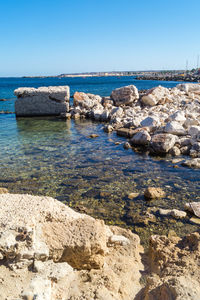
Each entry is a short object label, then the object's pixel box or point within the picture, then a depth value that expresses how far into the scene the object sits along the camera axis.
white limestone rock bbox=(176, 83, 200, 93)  19.83
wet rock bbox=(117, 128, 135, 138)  10.83
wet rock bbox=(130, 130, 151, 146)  9.31
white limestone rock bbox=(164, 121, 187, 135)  9.41
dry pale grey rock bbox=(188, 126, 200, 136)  8.78
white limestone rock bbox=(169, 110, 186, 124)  10.73
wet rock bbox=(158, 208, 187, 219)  4.61
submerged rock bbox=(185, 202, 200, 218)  4.65
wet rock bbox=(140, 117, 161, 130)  10.46
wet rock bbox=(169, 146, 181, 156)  8.19
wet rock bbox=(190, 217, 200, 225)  4.46
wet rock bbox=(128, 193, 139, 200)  5.39
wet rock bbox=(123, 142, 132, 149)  9.22
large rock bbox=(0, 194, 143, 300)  2.42
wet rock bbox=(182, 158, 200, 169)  7.02
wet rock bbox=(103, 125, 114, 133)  12.04
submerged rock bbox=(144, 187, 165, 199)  5.31
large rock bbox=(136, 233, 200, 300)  2.15
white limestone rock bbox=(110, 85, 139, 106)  16.47
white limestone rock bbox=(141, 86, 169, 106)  15.65
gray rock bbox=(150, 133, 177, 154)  8.35
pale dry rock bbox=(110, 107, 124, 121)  14.20
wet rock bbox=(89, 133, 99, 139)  11.06
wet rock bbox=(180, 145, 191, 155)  8.26
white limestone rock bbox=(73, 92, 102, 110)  17.33
